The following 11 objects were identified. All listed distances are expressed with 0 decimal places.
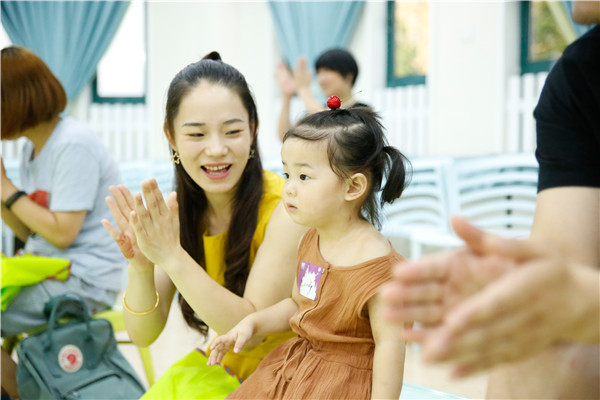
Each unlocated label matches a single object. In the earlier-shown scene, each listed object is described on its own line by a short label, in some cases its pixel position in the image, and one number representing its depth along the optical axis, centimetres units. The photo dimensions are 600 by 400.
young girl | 118
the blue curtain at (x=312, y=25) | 625
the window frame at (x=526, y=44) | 510
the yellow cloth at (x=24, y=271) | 195
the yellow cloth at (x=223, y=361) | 145
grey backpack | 184
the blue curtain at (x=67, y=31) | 723
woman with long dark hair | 135
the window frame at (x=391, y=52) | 619
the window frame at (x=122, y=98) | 763
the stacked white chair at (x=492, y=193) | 380
